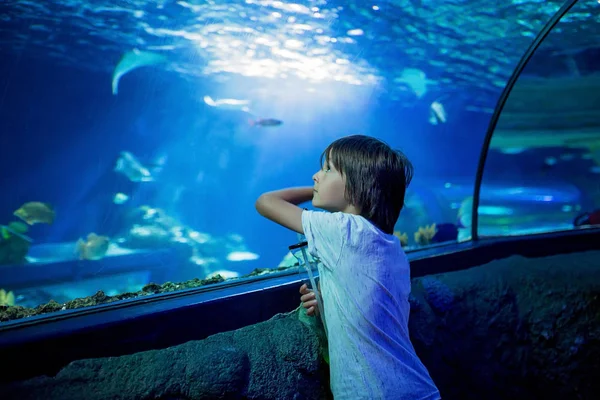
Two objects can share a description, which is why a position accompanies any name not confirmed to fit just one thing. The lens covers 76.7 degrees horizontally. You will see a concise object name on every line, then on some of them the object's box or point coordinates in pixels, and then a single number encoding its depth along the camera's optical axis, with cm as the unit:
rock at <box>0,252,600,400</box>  193
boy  145
